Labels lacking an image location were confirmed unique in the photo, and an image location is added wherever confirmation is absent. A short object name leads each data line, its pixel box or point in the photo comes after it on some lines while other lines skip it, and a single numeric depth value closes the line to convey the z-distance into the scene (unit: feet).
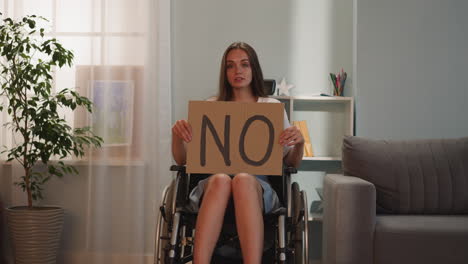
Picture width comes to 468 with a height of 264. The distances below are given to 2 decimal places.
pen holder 11.76
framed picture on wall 12.06
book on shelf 11.66
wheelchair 7.33
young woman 7.09
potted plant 10.94
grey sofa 8.54
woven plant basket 10.93
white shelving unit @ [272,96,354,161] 12.14
